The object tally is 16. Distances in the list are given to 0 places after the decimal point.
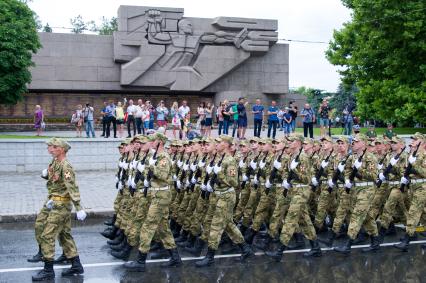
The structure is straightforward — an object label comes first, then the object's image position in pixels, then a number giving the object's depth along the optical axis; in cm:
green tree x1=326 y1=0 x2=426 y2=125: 2497
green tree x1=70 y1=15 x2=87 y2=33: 6744
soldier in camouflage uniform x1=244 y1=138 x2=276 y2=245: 1023
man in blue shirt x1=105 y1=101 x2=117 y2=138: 2283
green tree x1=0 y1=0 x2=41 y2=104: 2869
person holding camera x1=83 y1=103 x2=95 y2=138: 2378
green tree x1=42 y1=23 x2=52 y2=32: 5764
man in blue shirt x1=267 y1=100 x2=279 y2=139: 2234
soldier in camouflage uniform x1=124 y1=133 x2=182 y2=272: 855
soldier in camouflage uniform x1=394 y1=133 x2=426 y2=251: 1011
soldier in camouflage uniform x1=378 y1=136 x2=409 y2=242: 1057
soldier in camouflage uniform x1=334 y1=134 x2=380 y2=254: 970
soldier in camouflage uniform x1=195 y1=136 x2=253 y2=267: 891
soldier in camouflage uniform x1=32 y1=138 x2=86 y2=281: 805
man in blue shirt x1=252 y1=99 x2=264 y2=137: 2192
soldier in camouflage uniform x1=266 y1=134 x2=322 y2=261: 931
